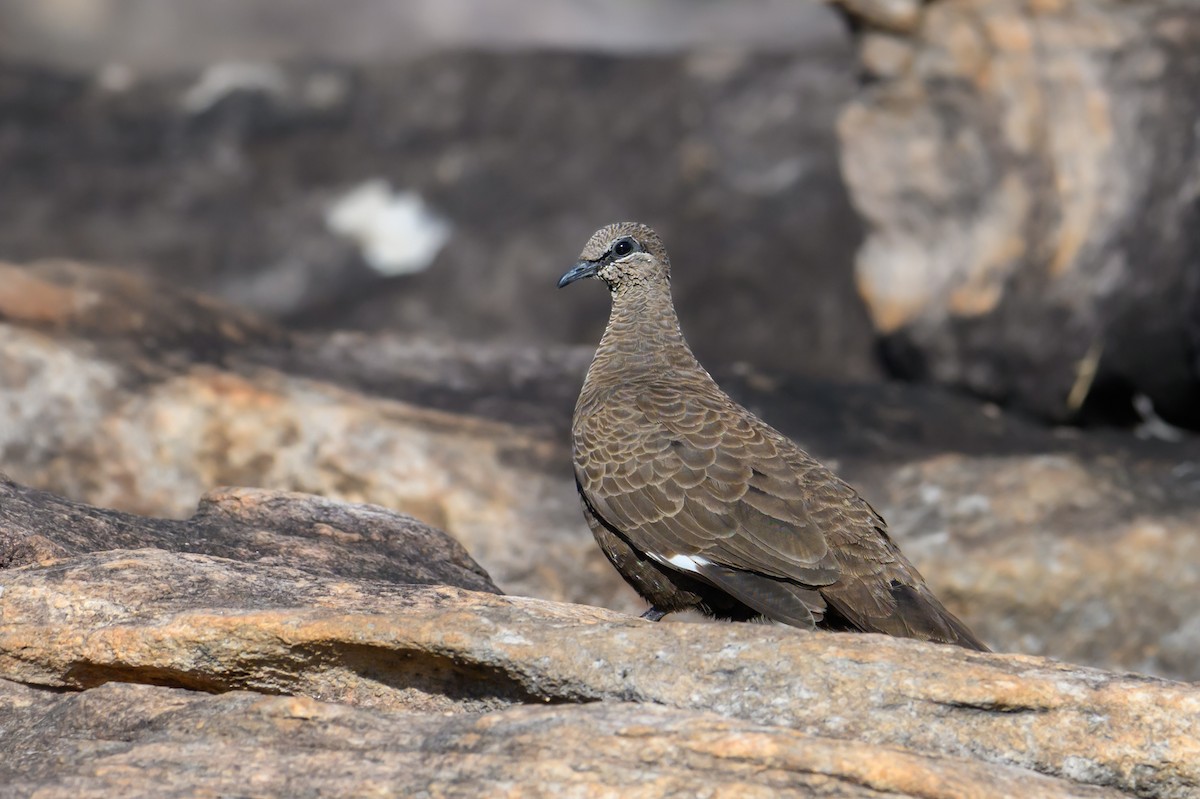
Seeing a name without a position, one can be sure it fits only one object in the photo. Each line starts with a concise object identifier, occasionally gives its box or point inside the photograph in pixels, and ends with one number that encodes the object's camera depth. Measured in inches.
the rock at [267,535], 466.6
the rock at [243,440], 741.9
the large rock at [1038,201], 894.4
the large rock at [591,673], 370.3
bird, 474.6
